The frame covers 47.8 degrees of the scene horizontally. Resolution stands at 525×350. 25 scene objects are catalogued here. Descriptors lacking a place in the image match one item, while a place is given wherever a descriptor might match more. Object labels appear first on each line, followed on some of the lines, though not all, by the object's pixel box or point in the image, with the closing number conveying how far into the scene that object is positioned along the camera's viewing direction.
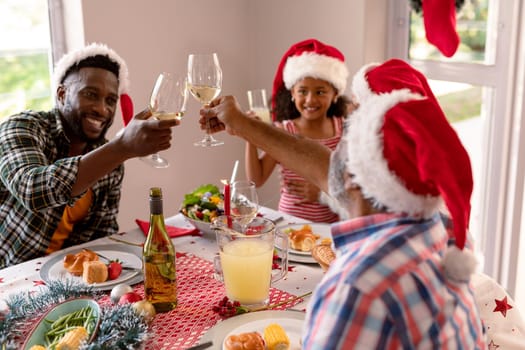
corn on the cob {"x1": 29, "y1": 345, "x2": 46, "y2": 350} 1.09
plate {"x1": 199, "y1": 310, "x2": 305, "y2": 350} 1.17
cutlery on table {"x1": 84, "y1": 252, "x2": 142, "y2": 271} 1.50
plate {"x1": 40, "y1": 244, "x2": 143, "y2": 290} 1.44
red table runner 1.21
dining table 1.23
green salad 1.78
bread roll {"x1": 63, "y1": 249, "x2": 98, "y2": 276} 1.49
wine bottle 1.33
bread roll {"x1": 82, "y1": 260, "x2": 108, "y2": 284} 1.42
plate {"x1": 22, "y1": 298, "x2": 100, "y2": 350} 1.13
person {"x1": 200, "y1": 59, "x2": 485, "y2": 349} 0.82
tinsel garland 1.11
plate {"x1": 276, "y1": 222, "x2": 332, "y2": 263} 1.58
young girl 2.40
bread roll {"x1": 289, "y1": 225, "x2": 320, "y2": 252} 1.62
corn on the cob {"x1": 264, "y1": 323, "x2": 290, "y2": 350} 1.12
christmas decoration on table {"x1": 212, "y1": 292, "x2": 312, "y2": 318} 1.29
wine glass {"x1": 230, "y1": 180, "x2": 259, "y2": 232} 1.51
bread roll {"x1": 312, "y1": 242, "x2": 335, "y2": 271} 1.45
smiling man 1.61
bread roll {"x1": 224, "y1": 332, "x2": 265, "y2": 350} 1.10
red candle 1.62
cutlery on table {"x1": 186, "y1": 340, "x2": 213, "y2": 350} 1.12
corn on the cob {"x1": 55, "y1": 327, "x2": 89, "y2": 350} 1.09
